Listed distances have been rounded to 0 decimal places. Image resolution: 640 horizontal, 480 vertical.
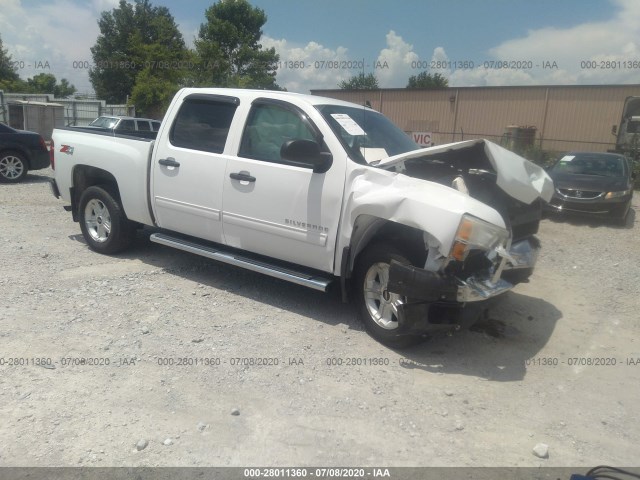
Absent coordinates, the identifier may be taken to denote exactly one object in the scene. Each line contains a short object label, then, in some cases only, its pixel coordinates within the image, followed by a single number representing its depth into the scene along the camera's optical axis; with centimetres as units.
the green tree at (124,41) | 4209
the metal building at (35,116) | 2423
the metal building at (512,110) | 2714
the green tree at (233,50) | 2500
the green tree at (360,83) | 4482
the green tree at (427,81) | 5392
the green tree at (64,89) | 6481
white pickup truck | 403
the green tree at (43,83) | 5929
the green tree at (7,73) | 4592
